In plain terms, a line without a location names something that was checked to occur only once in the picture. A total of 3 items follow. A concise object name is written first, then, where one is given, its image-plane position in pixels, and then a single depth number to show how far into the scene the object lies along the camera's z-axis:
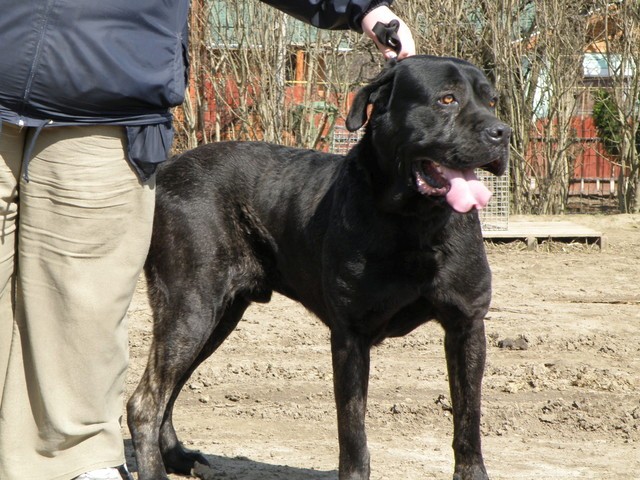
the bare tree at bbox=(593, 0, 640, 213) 13.45
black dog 3.77
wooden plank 10.73
